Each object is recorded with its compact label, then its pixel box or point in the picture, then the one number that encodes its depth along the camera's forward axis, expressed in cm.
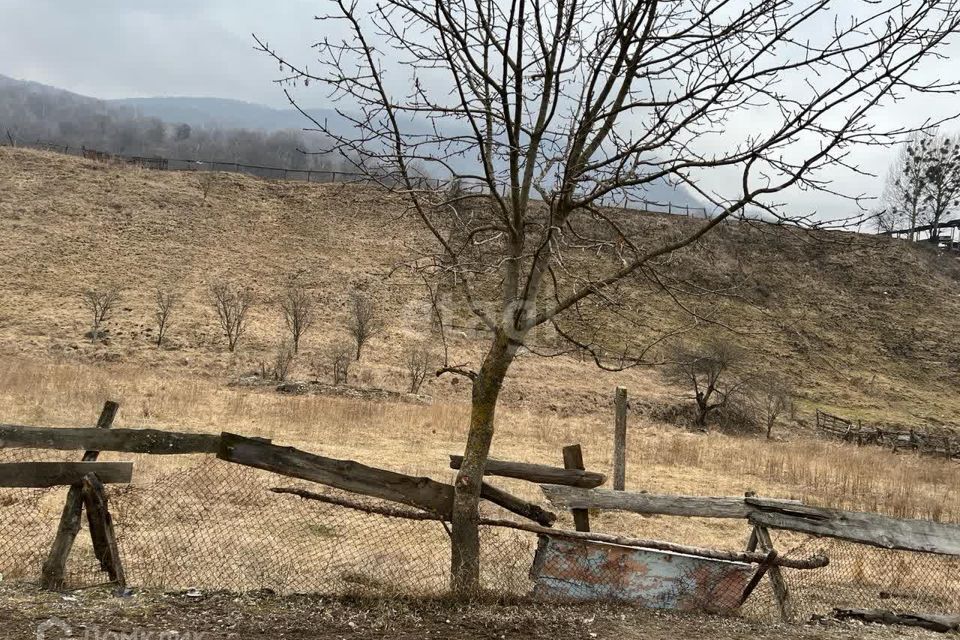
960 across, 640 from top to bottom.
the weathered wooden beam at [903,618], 561
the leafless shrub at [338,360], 2519
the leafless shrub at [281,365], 2411
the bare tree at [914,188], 6386
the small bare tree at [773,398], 2905
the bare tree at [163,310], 2920
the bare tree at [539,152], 436
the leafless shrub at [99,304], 2825
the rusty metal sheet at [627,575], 507
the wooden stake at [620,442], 1047
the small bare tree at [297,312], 3009
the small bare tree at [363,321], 3047
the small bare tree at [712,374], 2769
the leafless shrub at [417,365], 2556
